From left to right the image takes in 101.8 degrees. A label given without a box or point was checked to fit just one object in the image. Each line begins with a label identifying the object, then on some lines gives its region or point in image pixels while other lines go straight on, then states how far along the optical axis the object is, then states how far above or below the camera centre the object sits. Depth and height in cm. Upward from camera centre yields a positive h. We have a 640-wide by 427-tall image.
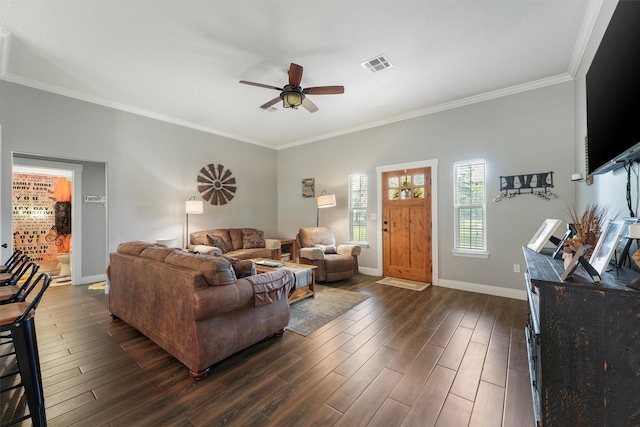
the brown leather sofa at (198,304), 195 -77
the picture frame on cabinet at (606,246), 119 -16
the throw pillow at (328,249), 504 -71
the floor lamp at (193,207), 476 +11
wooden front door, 455 -21
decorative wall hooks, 353 +38
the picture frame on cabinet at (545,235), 202 -18
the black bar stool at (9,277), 227 -58
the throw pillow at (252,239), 550 -56
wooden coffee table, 358 -100
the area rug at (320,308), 290 -125
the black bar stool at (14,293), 178 -57
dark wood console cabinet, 106 -60
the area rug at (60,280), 460 -124
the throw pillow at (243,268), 237 -50
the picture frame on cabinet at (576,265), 115 -25
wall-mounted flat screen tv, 121 +66
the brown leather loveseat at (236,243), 493 -60
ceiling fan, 291 +140
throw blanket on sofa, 226 -69
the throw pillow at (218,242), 497 -56
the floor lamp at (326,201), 528 +24
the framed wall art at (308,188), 612 +60
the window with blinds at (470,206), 406 +10
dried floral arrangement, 150 -13
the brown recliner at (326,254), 459 -77
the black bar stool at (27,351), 135 -74
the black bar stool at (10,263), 266 -53
